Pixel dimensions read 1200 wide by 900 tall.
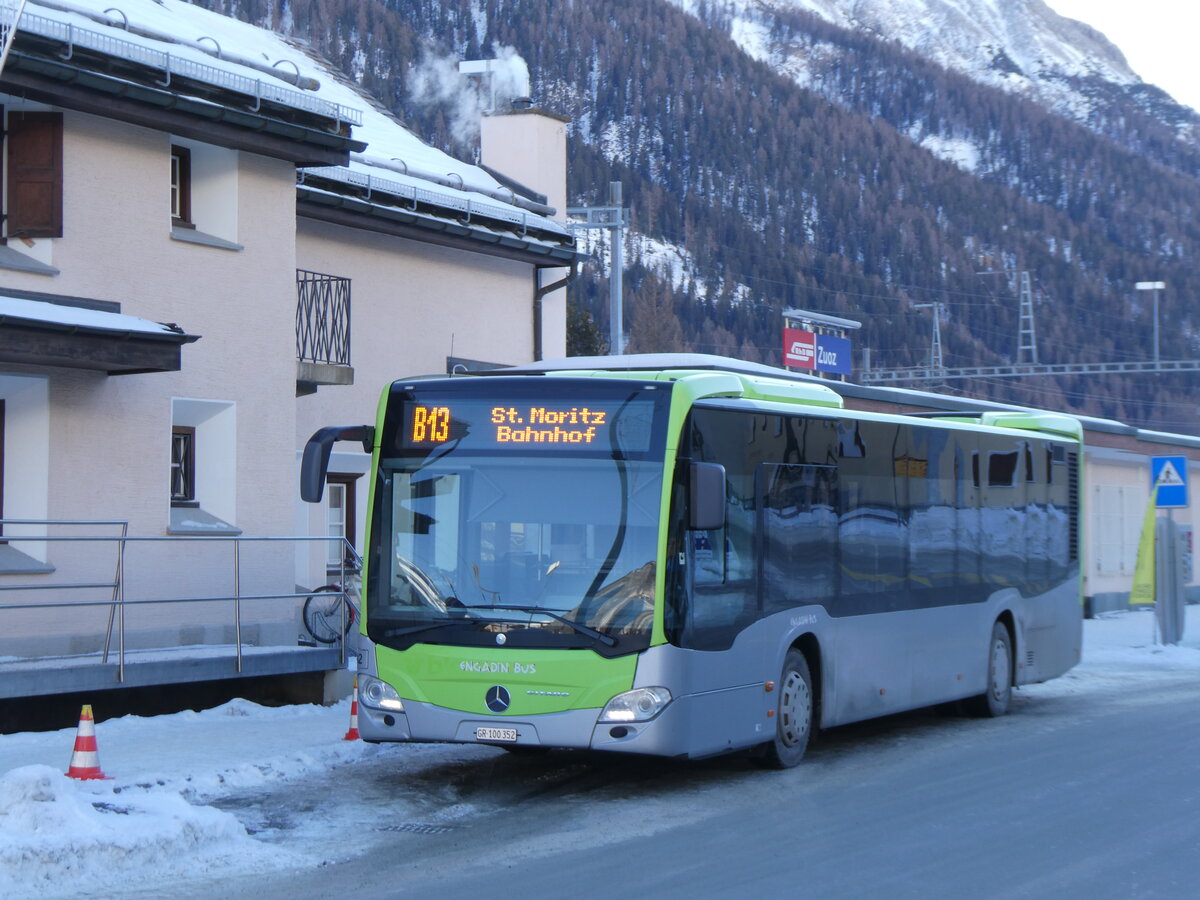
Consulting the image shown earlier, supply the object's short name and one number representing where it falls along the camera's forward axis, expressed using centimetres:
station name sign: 5278
